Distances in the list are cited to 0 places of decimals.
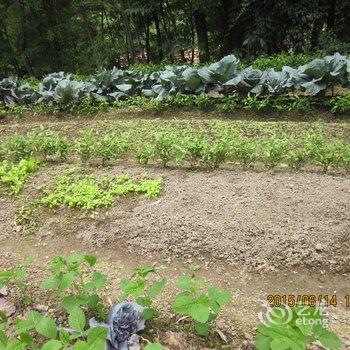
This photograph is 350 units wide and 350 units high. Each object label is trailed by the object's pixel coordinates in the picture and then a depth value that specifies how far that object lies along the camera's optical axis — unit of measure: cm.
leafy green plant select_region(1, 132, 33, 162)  443
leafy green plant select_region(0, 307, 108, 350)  163
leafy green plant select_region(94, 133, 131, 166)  420
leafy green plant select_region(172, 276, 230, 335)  176
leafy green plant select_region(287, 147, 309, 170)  377
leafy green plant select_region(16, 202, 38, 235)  350
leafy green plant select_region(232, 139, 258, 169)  386
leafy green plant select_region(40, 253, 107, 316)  200
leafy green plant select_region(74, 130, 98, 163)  426
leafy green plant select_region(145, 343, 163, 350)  163
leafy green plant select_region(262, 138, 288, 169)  380
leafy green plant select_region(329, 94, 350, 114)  544
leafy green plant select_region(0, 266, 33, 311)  211
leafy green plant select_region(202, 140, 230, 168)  386
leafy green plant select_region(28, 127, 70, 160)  438
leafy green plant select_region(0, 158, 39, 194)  395
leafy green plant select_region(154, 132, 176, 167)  399
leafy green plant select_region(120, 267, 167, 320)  196
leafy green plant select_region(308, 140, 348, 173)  370
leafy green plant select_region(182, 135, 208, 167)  388
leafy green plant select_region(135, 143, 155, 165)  407
